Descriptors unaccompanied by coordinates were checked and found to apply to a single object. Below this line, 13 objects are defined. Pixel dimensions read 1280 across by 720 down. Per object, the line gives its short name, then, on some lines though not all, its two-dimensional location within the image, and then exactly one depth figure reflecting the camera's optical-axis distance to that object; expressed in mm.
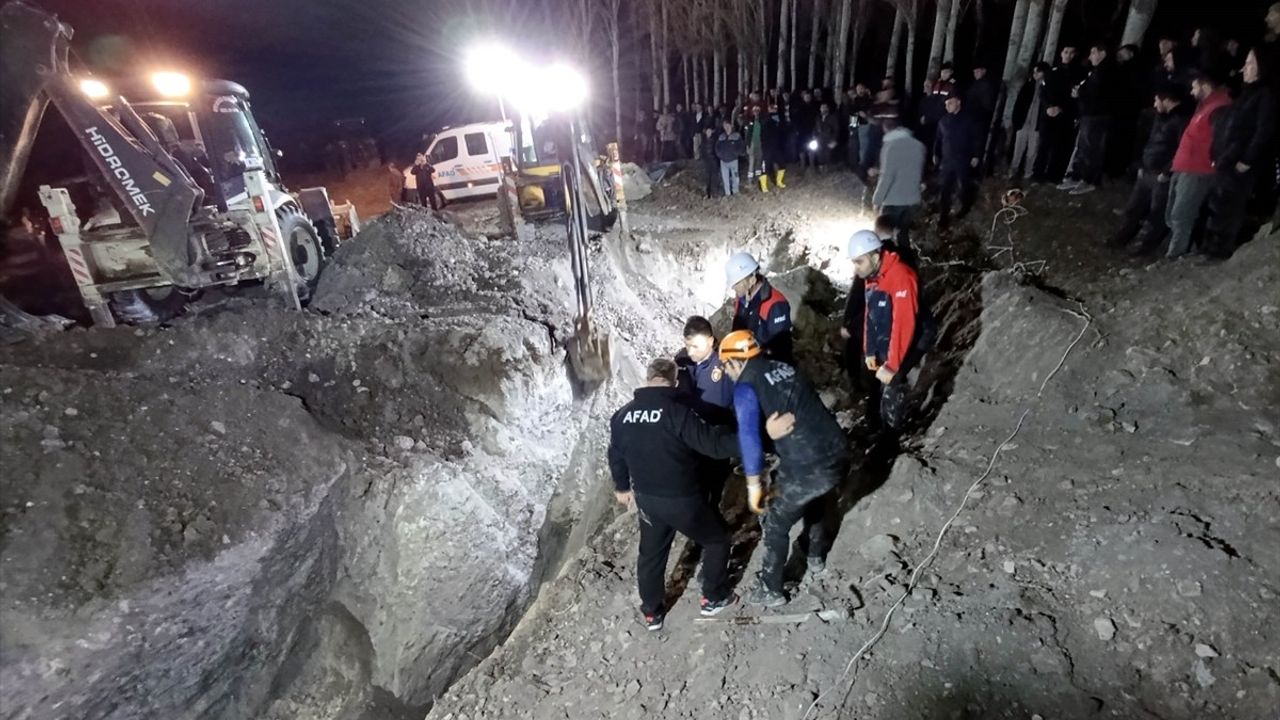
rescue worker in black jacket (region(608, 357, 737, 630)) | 3496
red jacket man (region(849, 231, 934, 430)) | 4281
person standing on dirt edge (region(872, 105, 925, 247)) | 6391
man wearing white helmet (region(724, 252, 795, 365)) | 4734
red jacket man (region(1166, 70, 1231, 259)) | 5000
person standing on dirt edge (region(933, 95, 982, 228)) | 7723
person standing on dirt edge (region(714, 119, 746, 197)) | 12594
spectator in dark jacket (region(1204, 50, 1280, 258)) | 4672
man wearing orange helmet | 3379
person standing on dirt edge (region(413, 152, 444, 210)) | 13586
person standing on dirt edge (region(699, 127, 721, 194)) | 13227
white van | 14000
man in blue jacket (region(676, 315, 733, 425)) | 3988
